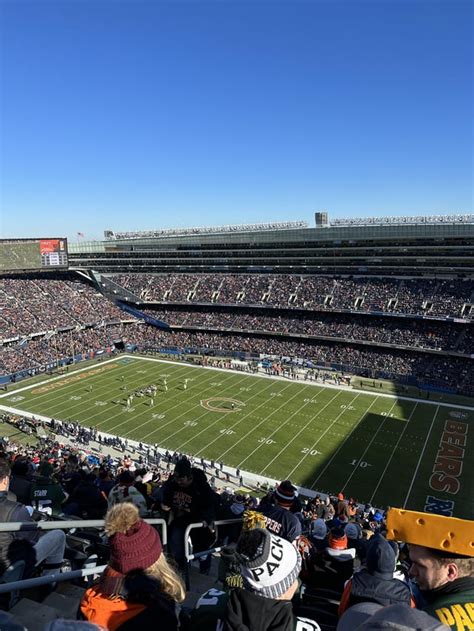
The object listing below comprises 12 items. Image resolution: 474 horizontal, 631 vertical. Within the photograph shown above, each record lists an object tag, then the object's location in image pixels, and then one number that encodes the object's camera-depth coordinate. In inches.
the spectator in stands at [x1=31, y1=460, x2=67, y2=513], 316.5
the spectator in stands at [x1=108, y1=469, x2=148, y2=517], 274.1
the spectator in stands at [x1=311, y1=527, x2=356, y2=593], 199.2
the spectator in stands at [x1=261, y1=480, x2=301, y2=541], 184.1
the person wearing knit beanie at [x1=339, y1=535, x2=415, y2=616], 124.7
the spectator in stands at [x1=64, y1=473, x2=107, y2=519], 350.9
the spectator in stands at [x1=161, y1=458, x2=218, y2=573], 257.9
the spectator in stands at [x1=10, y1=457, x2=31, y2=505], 311.6
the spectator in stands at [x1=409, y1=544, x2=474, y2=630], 101.4
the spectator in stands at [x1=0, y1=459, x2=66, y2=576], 175.6
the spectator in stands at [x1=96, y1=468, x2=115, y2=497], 445.7
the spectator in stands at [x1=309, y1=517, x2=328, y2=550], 274.8
